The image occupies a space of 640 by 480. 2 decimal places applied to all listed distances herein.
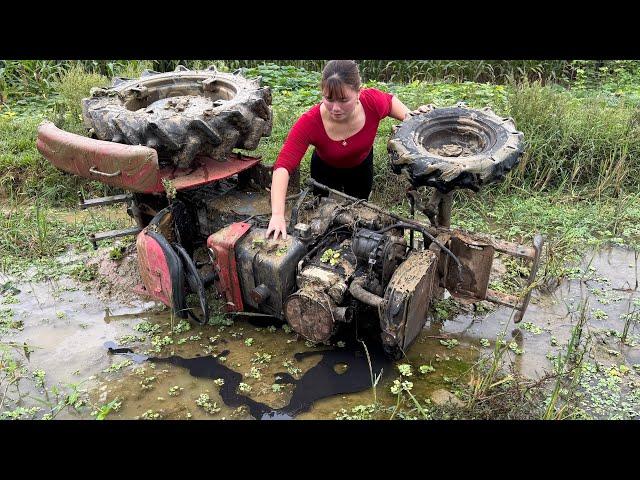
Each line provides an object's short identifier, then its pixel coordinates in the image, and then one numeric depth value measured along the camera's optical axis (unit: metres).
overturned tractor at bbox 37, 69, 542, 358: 3.55
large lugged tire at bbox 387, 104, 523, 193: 3.46
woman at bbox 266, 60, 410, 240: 3.70
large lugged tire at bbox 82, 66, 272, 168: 4.02
